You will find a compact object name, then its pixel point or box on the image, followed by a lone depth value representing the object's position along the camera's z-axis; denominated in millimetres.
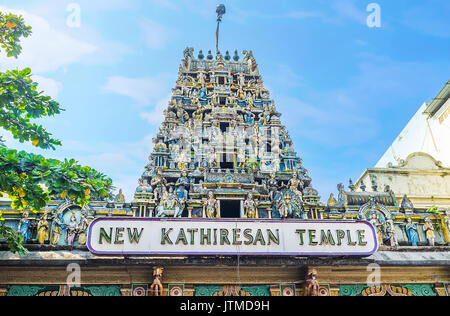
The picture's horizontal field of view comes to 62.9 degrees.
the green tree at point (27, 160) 9141
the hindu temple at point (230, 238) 11945
